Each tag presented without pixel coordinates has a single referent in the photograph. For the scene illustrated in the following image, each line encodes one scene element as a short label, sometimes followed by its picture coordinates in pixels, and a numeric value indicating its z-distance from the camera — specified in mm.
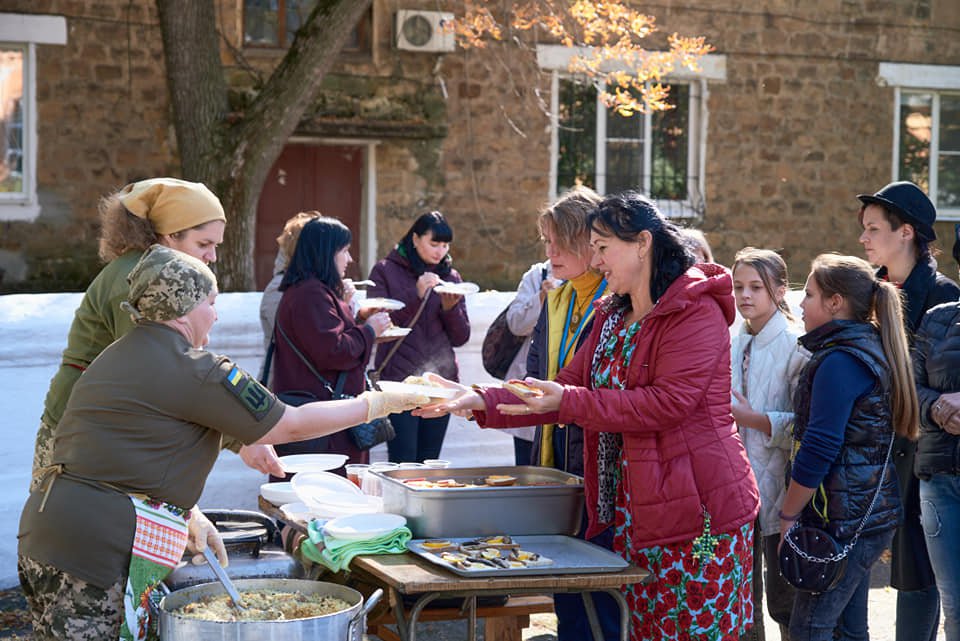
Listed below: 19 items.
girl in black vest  3869
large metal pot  2875
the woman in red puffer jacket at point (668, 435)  3441
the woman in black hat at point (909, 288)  4496
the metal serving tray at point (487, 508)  3596
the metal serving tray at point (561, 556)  3230
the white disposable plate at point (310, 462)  4230
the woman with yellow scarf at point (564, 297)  4379
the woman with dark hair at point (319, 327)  5164
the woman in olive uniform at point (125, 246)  3596
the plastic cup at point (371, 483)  4012
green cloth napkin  3453
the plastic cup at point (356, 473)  4441
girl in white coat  4520
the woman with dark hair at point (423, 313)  6359
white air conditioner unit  12750
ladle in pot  3084
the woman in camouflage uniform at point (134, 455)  2959
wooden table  3145
